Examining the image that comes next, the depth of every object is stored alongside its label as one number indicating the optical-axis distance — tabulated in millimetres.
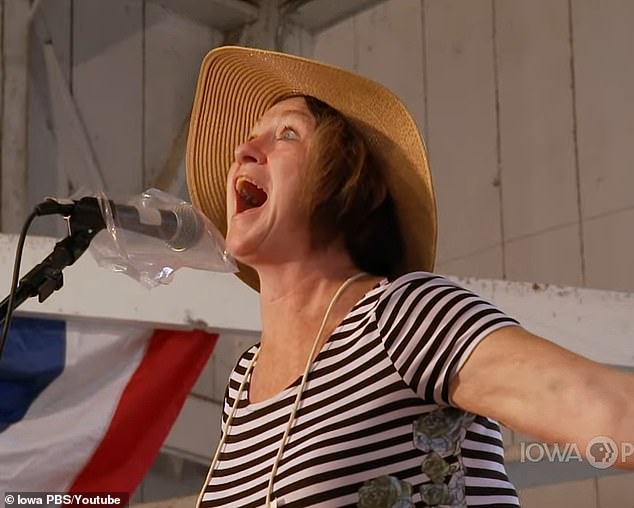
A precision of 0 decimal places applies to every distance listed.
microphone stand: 2695
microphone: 2716
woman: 2591
